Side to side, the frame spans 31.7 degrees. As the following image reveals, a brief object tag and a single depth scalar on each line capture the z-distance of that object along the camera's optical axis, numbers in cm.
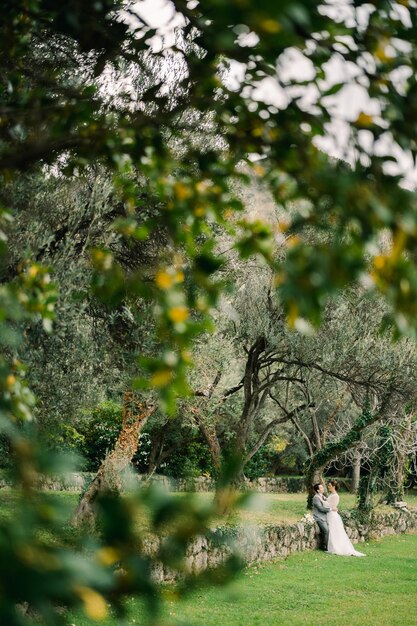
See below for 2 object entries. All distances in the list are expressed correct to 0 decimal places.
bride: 1881
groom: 1947
